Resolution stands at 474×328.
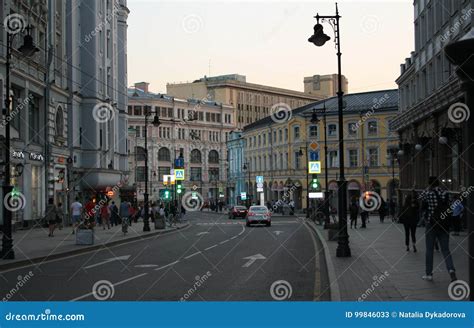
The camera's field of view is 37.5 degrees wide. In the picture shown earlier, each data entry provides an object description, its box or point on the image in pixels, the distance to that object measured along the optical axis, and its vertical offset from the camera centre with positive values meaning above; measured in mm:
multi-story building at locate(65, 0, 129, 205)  50938 +6635
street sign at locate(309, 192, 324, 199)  49875 -1203
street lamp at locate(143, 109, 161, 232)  39844 -2149
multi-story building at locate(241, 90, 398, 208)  84750 +4216
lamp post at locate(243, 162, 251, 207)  106938 +1725
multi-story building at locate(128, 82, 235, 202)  120188 +7159
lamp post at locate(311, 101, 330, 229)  37375 -1366
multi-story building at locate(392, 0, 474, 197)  32250 +3937
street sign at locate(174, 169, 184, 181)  51844 +451
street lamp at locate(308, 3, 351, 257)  20578 +1063
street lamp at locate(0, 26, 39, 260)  20922 -174
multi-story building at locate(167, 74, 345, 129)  144750 +19138
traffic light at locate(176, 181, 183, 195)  54044 -621
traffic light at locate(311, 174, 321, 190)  50094 -349
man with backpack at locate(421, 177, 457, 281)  13094 -859
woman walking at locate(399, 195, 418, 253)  21328 -1219
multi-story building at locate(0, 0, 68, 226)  36969 +4548
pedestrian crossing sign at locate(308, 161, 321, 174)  49625 +839
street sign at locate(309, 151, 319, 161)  50656 +1617
